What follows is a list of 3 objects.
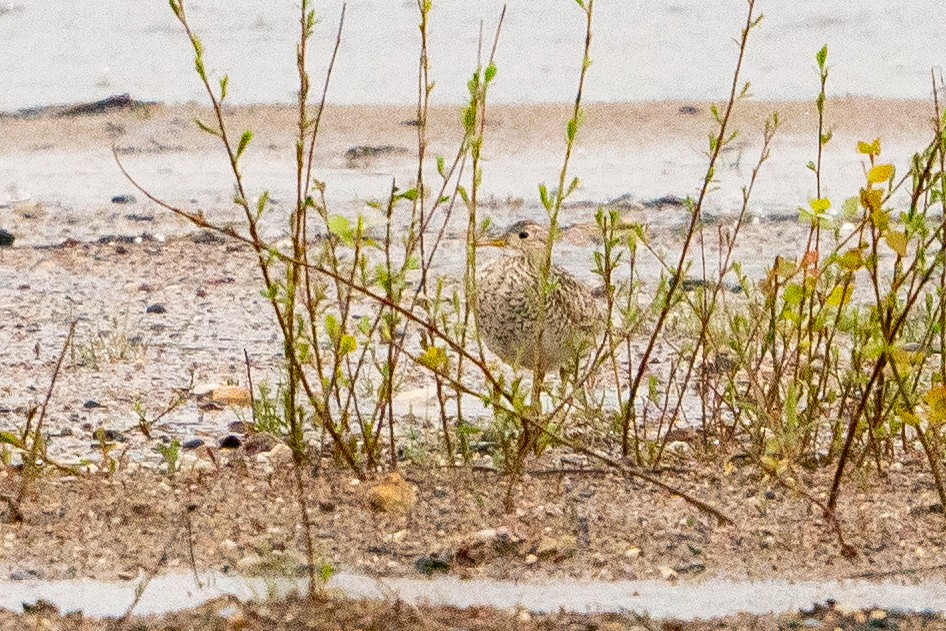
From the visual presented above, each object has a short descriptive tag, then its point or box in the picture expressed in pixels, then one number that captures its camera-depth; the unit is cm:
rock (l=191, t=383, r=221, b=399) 1074
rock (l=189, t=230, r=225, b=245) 1569
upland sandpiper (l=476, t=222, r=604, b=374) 1101
